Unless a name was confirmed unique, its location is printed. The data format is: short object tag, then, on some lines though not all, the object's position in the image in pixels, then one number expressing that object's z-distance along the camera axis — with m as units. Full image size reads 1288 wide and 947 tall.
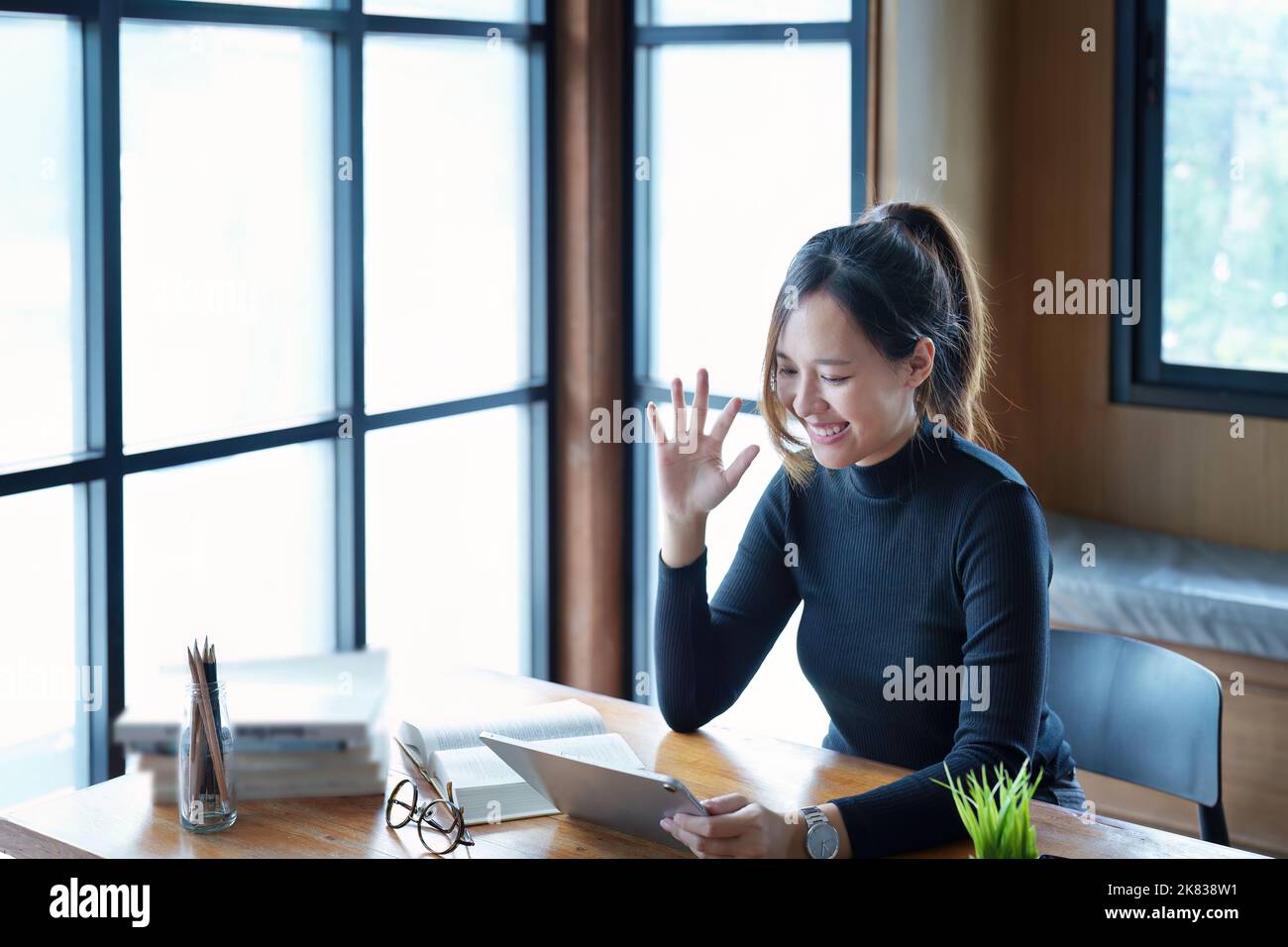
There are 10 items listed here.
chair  2.09
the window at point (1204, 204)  3.39
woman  1.87
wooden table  1.67
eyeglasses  1.69
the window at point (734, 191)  3.34
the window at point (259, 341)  2.52
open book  1.78
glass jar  1.65
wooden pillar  3.54
